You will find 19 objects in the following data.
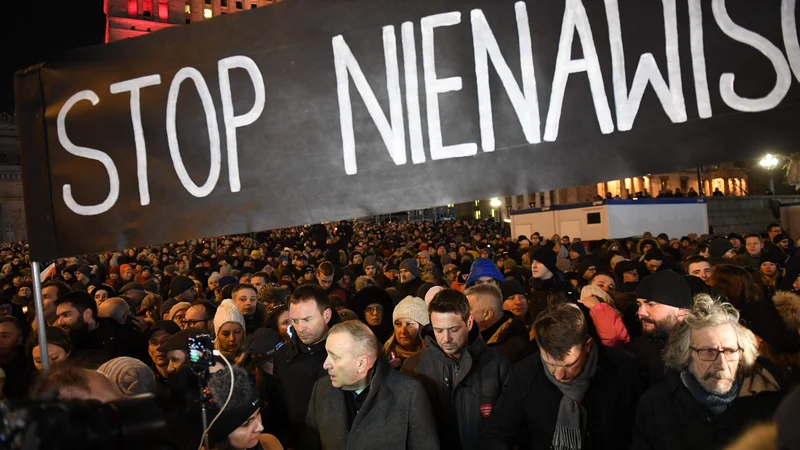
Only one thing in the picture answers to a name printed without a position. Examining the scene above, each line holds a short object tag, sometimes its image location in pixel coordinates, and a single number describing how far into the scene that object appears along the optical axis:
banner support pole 2.24
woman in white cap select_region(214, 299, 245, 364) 4.86
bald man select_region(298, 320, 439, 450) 3.03
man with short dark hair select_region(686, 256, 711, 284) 6.37
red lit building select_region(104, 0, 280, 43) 89.88
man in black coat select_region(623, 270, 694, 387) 3.87
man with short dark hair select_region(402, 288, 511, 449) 3.55
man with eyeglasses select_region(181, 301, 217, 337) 5.72
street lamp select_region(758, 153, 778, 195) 21.91
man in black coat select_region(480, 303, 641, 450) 2.95
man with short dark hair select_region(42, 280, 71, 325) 6.01
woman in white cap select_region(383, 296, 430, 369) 4.71
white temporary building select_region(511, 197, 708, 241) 19.75
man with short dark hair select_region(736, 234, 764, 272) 10.09
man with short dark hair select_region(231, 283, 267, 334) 6.79
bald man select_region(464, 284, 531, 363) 4.50
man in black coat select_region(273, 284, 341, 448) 3.98
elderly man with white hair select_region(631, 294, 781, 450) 2.54
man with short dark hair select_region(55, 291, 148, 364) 5.27
